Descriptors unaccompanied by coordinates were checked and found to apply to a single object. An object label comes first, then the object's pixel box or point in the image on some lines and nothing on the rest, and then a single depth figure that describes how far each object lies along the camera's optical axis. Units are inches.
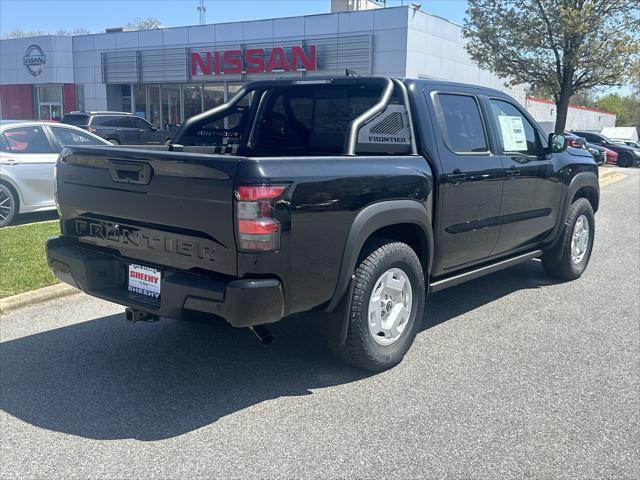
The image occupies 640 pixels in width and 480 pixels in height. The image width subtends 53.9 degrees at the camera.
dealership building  1023.6
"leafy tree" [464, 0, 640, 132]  693.3
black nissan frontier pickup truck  134.7
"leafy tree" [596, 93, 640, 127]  3211.1
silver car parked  355.9
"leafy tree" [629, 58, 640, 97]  732.0
